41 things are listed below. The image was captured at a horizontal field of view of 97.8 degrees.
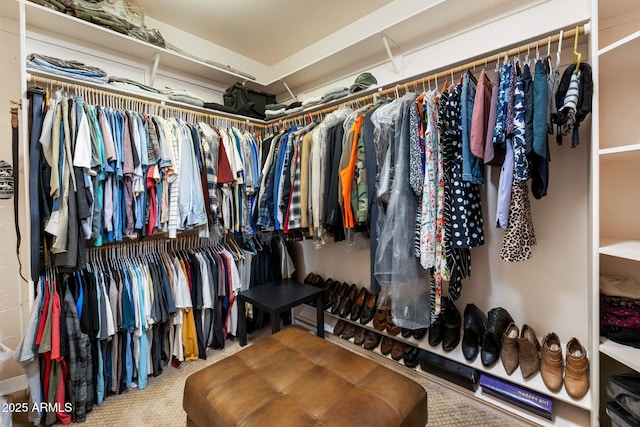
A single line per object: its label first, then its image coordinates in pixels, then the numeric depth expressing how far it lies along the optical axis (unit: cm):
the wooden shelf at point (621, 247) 102
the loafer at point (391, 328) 183
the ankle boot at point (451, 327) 162
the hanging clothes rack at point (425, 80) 122
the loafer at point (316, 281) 245
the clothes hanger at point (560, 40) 119
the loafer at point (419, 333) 175
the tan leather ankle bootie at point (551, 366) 129
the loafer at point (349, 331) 211
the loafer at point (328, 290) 226
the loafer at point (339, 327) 217
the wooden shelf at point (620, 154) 100
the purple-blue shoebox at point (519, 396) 133
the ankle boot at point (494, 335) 148
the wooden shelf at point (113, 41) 155
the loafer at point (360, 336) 203
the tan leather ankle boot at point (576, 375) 123
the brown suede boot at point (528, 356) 137
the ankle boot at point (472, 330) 155
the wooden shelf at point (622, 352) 99
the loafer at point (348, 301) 212
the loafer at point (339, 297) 217
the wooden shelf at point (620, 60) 102
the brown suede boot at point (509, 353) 141
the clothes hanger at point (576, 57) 110
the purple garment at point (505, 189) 118
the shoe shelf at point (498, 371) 123
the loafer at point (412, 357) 177
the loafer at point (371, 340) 197
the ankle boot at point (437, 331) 167
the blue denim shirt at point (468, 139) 129
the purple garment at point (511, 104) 116
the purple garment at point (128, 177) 159
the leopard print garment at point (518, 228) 122
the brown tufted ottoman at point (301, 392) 94
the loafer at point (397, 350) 183
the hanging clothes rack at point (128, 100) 155
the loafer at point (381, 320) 190
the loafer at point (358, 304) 207
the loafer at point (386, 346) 190
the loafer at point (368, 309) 200
